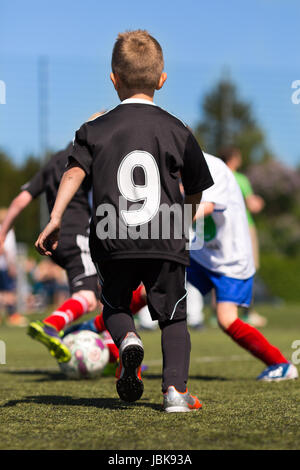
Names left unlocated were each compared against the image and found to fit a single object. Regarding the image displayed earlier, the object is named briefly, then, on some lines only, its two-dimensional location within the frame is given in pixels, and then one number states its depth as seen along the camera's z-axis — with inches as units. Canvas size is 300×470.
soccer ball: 404.8
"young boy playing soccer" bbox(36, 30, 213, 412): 261.1
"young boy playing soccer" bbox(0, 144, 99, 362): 440.1
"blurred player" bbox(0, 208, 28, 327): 1085.0
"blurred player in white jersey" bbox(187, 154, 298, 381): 396.2
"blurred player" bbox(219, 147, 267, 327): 687.1
